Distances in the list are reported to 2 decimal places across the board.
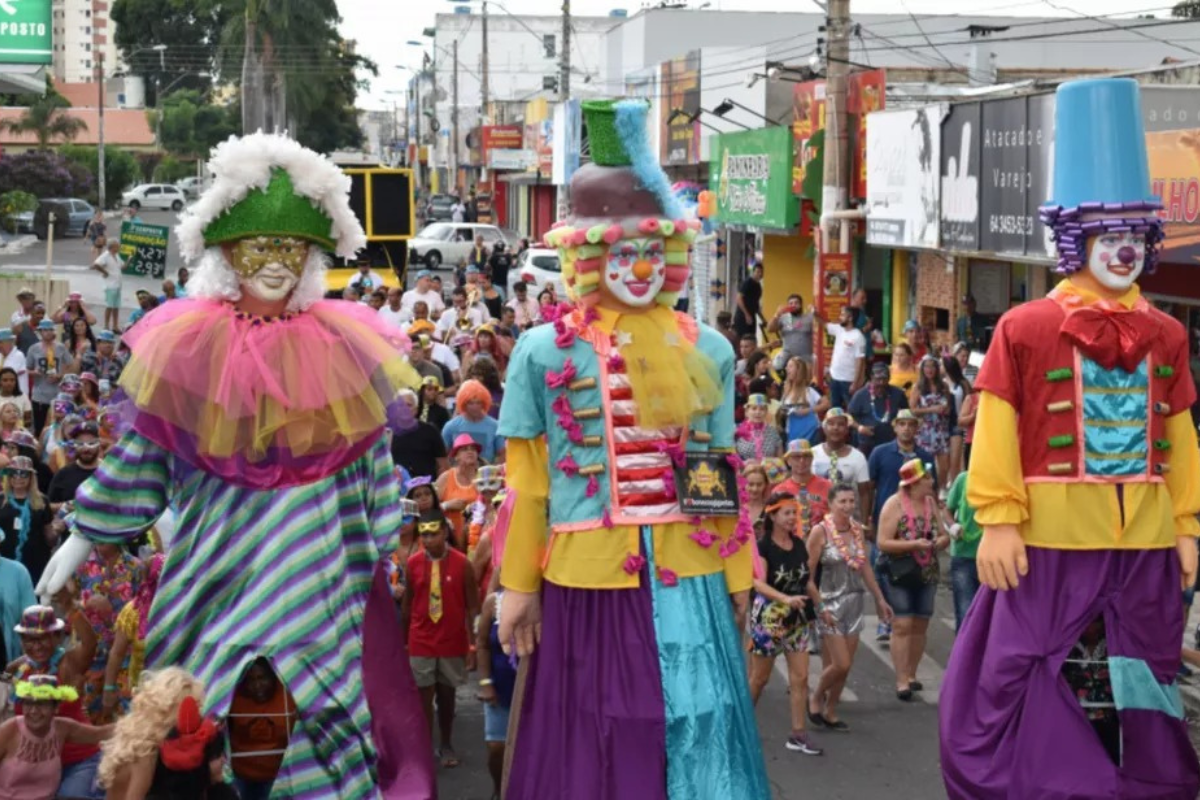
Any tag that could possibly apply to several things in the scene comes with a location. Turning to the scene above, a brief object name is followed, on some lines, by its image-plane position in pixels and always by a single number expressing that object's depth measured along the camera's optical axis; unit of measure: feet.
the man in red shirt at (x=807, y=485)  36.58
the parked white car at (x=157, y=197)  239.91
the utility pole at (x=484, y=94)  233.55
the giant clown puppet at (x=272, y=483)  18.79
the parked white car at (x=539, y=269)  111.65
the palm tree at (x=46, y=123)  258.57
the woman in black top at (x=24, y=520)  32.86
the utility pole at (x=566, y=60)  141.18
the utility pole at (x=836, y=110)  72.49
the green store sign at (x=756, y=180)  91.35
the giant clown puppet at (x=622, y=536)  20.24
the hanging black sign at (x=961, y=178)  67.31
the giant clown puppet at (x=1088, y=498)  21.74
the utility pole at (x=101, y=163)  229.00
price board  83.10
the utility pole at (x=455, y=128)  259.68
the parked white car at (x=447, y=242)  157.69
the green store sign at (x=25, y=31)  73.20
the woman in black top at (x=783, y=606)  31.22
